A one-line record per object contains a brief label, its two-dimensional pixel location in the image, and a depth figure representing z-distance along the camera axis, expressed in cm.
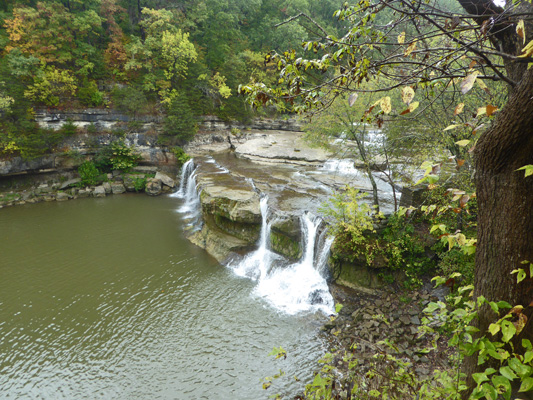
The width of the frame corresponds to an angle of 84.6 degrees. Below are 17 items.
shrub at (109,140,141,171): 2042
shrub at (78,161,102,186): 1958
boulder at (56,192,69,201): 1816
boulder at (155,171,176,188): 1998
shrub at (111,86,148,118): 2114
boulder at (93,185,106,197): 1892
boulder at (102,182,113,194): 1942
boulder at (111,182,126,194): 1955
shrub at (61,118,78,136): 1965
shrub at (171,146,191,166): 2120
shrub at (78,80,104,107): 2078
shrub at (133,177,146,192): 1959
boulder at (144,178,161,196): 1922
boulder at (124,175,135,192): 1973
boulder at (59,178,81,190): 1903
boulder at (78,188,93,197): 1889
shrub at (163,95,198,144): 2144
